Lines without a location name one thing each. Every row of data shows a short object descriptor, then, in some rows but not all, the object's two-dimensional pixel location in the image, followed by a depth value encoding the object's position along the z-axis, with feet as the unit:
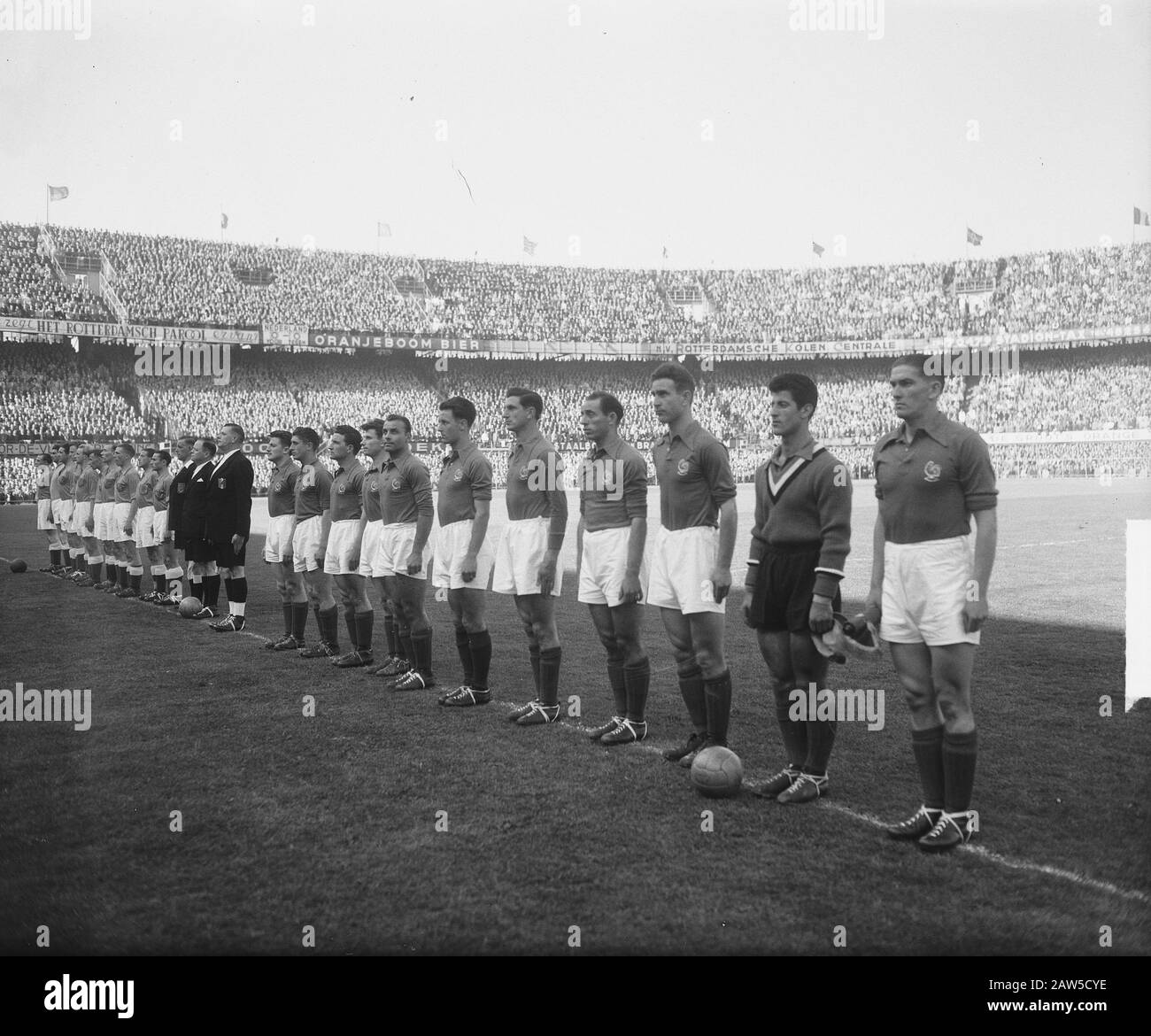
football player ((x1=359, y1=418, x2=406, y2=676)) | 29.17
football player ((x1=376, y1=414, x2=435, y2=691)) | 27.27
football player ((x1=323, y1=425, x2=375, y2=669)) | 30.50
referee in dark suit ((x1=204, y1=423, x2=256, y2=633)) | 37.27
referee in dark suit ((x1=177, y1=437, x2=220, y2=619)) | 38.60
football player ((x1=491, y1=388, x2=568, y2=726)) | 23.53
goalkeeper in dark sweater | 17.51
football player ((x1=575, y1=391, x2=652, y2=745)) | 21.36
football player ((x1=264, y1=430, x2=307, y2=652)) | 33.17
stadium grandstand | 132.98
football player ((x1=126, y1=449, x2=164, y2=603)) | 46.88
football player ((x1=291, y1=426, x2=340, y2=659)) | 32.19
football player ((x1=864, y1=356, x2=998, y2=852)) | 15.31
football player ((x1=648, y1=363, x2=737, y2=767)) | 19.33
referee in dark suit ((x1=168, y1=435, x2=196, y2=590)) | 39.88
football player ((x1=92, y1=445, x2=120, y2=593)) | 49.73
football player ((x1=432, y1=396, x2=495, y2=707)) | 25.08
